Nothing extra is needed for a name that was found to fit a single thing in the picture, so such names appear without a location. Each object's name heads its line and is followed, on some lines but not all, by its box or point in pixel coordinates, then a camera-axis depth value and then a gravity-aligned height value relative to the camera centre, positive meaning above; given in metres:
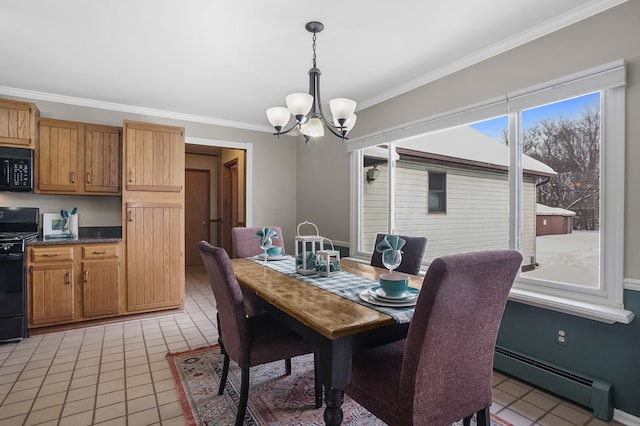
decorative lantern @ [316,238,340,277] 2.17 -0.35
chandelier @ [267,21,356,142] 2.05 +0.67
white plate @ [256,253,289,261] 2.85 -0.41
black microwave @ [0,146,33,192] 3.20 +0.41
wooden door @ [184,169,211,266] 6.84 +0.00
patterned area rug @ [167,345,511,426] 1.89 -1.21
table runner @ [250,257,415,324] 1.44 -0.44
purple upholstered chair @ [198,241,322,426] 1.75 -0.72
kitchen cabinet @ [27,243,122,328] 3.19 -0.74
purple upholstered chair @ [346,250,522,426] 1.13 -0.53
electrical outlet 2.13 -0.83
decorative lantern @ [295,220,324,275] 2.23 -0.30
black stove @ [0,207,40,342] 2.96 -0.72
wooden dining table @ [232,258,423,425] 1.31 -0.47
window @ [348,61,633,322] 1.96 +0.20
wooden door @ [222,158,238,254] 6.25 +0.27
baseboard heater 1.92 -1.11
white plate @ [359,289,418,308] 1.52 -0.44
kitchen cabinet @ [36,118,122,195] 3.45 +0.58
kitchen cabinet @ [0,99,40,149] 3.17 +0.86
